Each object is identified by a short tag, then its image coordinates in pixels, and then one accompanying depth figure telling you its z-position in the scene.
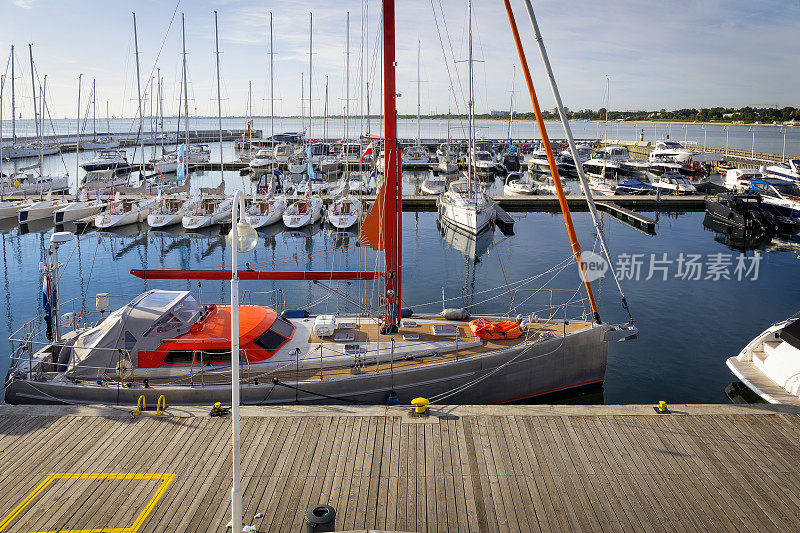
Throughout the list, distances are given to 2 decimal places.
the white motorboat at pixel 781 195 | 44.09
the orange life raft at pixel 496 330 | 16.33
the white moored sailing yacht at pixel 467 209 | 41.03
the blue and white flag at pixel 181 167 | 50.41
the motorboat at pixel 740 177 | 57.81
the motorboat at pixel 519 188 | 56.09
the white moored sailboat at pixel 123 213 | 43.41
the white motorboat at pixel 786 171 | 53.75
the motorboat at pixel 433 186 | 57.44
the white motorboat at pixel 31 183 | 53.53
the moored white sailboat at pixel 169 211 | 43.84
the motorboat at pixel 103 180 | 55.06
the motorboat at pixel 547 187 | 57.38
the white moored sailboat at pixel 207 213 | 42.96
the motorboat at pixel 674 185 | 56.81
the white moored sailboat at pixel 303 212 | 43.94
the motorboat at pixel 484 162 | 75.31
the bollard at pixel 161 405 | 12.88
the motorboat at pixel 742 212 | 42.91
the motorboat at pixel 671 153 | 77.19
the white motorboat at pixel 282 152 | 83.94
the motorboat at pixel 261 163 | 79.33
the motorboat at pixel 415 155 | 85.44
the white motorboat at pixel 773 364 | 15.60
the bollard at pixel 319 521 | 8.81
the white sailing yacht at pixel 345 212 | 43.09
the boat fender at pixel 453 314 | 17.97
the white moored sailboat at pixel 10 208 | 45.94
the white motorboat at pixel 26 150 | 92.31
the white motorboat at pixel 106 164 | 78.00
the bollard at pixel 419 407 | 12.78
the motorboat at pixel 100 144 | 106.29
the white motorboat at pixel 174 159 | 74.62
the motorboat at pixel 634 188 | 55.72
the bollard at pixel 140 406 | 12.87
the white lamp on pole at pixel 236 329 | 7.36
